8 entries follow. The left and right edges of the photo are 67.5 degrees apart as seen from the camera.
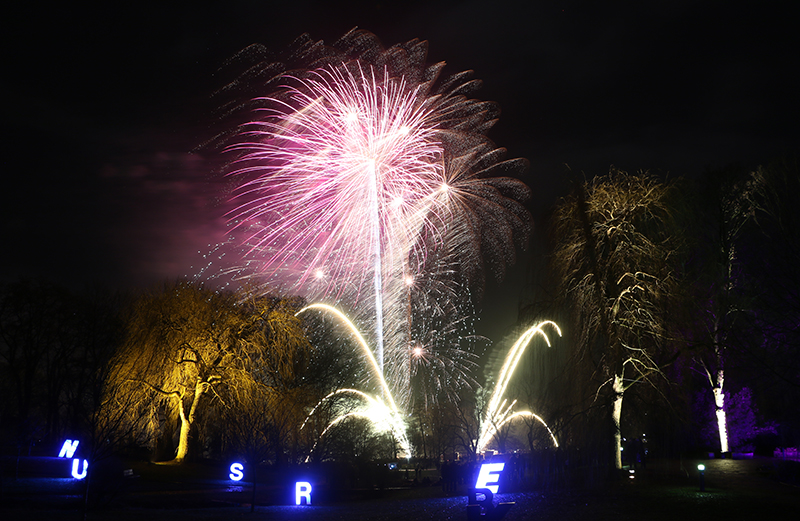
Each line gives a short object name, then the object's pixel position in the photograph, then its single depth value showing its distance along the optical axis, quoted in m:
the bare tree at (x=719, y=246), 22.93
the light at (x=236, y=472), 23.39
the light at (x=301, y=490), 18.62
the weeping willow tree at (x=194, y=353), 28.12
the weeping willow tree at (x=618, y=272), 18.94
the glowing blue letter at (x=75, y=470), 18.73
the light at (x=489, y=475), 13.10
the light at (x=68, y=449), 23.70
